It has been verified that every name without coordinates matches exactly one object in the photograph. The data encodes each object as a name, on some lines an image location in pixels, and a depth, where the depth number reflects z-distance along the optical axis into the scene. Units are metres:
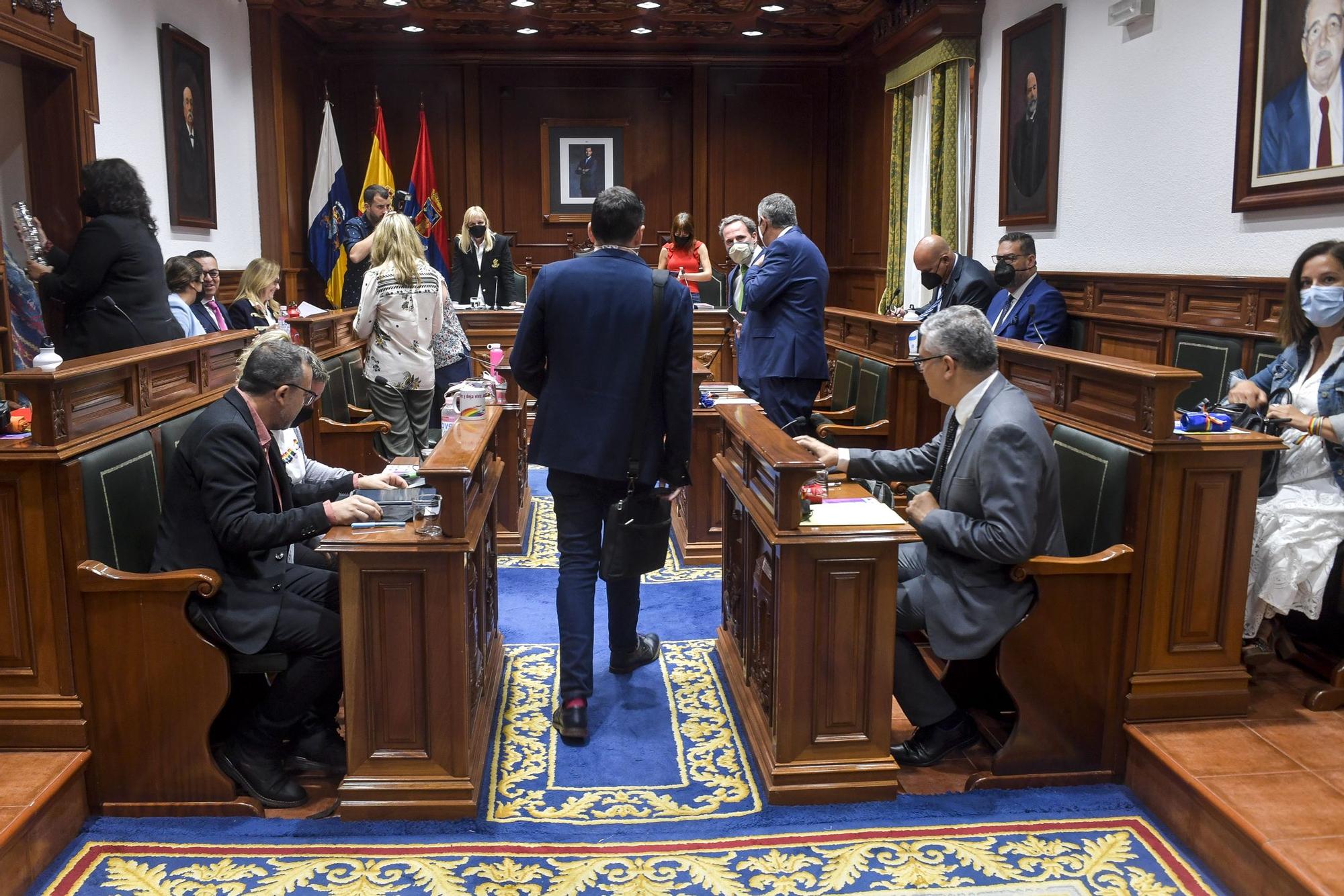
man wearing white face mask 4.70
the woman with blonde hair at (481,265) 7.29
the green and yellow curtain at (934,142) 7.07
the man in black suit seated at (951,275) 5.14
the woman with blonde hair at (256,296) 5.31
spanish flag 8.73
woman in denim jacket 2.91
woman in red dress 8.18
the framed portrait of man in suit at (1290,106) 3.82
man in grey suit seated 2.53
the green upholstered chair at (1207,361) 4.38
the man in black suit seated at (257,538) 2.49
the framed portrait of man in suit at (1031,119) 5.95
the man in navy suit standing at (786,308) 4.39
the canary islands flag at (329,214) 8.43
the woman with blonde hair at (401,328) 4.76
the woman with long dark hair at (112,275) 3.63
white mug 3.40
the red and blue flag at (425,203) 9.02
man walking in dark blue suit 2.95
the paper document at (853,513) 2.66
